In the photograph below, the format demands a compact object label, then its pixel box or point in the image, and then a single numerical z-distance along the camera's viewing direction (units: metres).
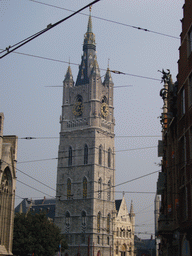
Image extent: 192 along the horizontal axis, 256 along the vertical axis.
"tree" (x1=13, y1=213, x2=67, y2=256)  42.59
